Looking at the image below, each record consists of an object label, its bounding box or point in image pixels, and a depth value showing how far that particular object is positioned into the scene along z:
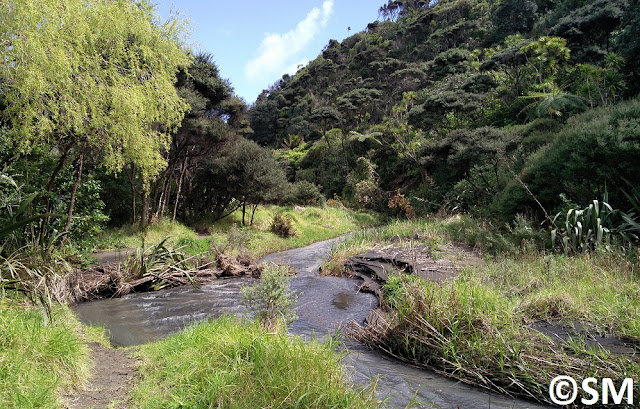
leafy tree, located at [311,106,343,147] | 33.12
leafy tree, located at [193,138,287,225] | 18.03
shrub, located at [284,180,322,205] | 28.02
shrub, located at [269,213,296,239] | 18.97
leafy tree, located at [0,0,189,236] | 5.04
